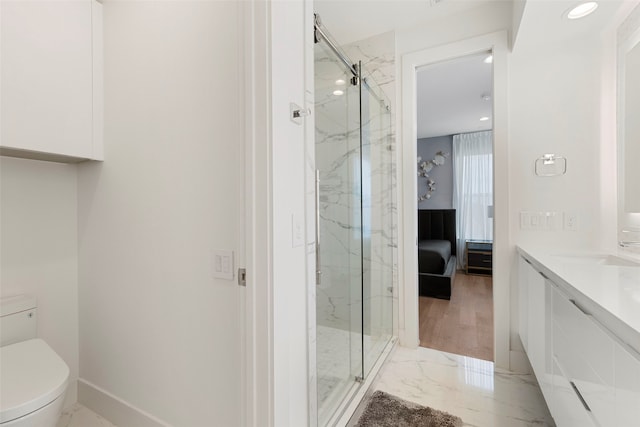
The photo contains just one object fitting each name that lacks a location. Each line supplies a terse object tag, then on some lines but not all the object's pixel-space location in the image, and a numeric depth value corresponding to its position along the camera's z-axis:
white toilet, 1.05
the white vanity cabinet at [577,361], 0.72
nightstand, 5.00
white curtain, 5.22
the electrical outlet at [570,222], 1.90
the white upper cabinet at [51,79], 1.30
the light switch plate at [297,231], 1.10
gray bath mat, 1.53
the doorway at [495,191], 2.06
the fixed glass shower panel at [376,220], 2.08
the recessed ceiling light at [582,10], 1.57
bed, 3.68
